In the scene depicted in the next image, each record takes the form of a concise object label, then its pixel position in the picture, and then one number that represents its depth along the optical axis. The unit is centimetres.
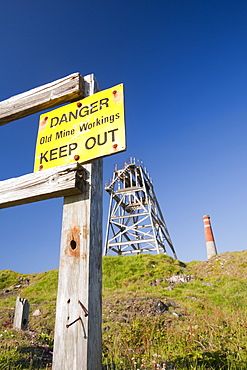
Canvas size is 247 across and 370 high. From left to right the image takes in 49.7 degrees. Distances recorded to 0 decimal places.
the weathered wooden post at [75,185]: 150
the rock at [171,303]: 948
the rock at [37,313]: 932
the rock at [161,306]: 849
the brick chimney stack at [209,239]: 2994
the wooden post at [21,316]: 626
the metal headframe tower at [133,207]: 2144
